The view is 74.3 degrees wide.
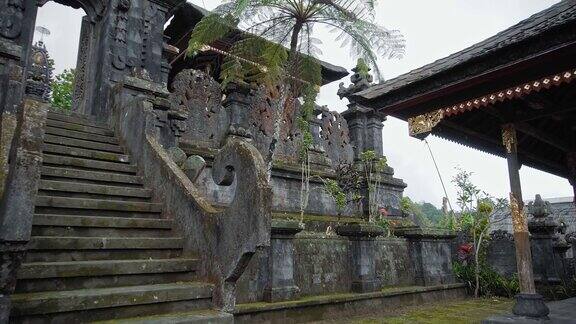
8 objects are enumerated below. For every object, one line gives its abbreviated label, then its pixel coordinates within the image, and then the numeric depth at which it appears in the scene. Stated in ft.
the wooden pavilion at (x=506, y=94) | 15.83
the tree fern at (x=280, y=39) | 29.58
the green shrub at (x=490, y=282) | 30.35
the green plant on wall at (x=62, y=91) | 71.61
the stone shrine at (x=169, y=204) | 11.46
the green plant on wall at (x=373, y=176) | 37.96
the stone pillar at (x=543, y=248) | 31.55
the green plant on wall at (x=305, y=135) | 32.83
